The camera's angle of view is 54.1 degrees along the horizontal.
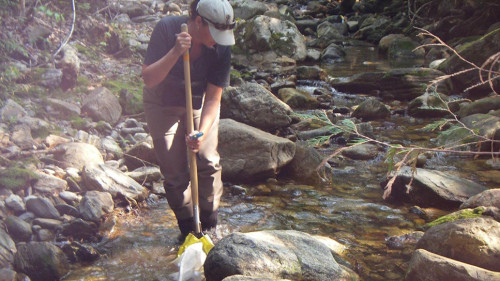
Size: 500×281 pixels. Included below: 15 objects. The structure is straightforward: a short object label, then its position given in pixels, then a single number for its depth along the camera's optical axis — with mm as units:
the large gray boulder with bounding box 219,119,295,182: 5641
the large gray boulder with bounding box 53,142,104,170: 5078
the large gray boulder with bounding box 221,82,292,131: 6898
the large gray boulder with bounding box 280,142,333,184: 5840
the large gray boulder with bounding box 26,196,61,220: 4176
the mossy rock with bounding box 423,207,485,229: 4039
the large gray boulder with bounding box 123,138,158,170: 5621
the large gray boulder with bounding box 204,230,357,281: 3111
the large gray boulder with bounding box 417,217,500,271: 3299
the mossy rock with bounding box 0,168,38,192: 4363
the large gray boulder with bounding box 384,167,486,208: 4996
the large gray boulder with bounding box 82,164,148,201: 4699
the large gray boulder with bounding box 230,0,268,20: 15609
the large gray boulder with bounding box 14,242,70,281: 3379
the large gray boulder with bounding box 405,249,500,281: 3027
